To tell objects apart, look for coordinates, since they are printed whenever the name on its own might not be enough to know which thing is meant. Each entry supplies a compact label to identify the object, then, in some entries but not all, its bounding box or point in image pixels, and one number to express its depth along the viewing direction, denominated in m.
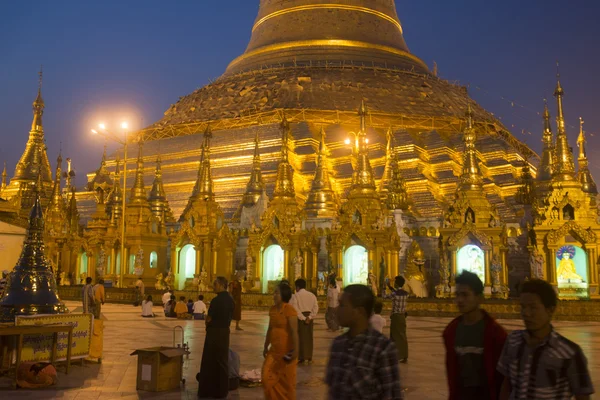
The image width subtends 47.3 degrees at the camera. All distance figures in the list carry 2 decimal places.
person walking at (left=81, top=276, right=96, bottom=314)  13.90
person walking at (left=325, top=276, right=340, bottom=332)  16.05
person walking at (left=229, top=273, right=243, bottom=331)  16.61
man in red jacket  4.73
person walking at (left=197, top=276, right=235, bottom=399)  8.24
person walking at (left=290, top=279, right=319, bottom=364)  11.05
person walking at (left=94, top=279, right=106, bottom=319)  14.56
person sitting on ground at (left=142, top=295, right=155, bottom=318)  21.60
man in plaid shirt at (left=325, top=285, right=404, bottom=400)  4.23
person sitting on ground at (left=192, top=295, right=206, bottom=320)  21.41
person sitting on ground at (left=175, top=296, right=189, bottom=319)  21.83
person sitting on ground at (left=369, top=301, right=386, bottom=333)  9.34
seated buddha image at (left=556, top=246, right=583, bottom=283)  26.27
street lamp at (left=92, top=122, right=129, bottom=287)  28.43
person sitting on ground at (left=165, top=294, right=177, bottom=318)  22.09
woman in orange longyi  6.94
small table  9.41
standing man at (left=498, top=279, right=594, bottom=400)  4.07
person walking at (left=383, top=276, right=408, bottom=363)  11.12
